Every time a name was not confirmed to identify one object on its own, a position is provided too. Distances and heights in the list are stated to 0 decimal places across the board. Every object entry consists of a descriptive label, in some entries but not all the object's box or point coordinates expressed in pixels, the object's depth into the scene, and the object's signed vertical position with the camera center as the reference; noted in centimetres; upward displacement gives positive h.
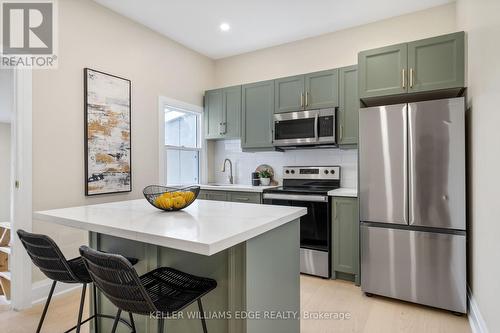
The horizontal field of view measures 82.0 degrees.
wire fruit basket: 177 -20
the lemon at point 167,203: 177 -23
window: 390 +29
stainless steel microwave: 327 +45
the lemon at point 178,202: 177 -22
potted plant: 394 -17
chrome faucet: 436 -5
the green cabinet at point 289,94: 349 +90
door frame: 236 -13
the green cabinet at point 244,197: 344 -38
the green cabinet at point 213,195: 368 -38
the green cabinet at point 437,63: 244 +91
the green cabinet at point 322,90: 327 +89
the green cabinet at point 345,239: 289 -75
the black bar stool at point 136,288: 112 -55
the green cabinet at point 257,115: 372 +67
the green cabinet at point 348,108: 314 +64
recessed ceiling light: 340 +168
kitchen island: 127 -48
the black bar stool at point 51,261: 147 -50
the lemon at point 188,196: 182 -19
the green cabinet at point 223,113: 399 +76
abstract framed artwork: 283 +34
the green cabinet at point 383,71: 264 +89
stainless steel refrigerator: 227 -31
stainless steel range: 303 -62
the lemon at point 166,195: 178 -18
